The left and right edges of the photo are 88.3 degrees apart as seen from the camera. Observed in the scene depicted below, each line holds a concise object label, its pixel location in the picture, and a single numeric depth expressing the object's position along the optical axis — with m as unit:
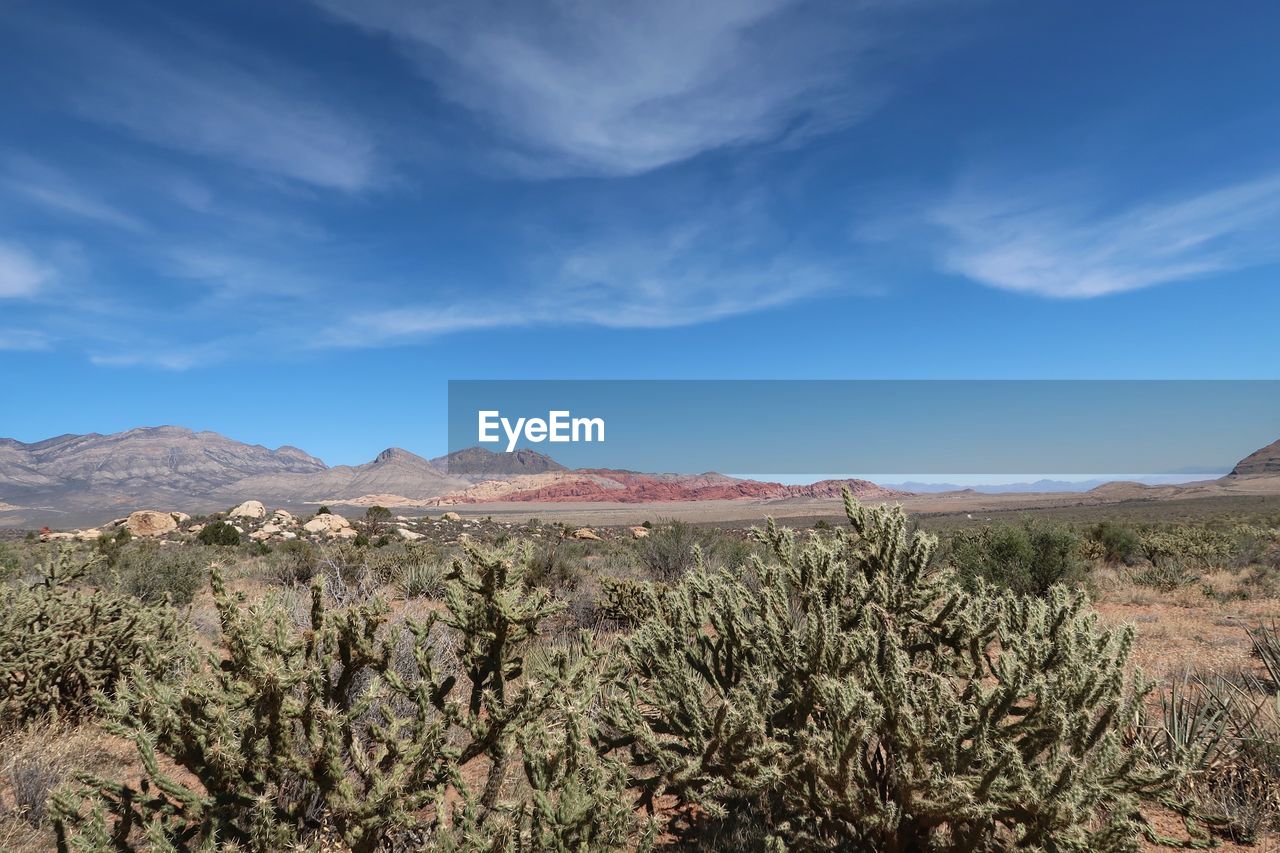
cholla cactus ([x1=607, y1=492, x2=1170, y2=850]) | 2.69
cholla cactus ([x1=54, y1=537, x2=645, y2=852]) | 2.46
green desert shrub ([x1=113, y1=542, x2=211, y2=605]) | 10.86
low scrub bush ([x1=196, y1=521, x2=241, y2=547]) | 28.08
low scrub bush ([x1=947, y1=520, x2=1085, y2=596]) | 12.46
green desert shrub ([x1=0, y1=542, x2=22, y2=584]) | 9.11
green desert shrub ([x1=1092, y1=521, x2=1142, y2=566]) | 17.95
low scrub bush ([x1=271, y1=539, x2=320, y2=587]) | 14.12
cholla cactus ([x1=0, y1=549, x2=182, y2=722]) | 5.29
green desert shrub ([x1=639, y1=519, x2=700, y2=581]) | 14.86
